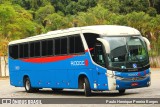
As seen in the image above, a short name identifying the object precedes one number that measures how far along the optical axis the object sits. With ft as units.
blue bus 63.00
